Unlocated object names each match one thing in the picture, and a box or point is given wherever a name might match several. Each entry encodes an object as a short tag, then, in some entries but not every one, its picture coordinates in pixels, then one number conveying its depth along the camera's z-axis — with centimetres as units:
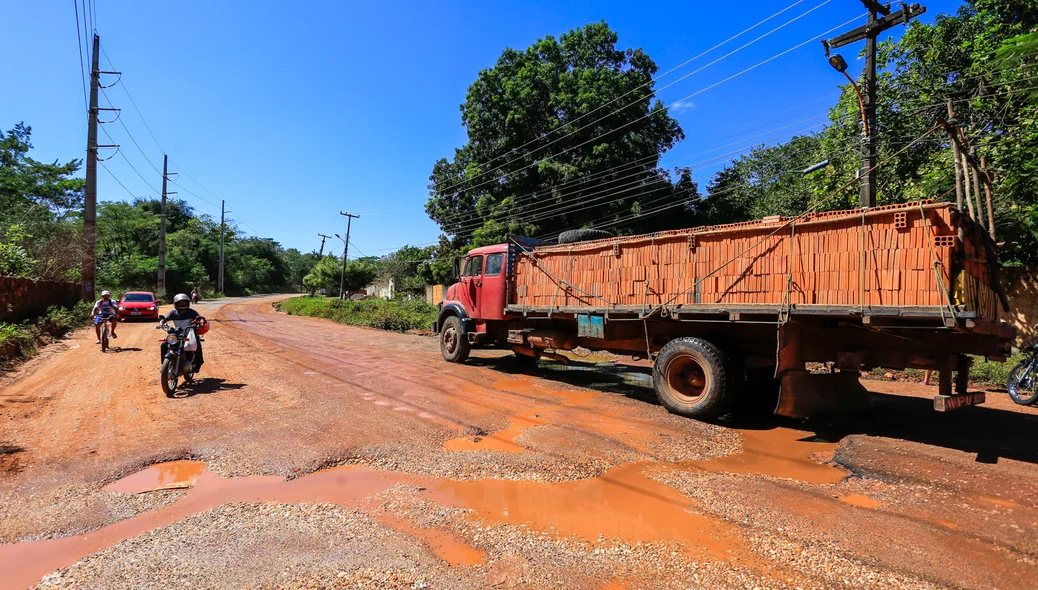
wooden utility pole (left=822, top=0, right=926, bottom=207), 922
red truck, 486
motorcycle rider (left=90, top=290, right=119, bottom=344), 1179
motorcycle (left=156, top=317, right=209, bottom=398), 730
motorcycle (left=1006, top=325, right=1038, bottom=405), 737
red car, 1941
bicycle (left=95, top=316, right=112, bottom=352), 1152
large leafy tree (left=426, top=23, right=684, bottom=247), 2433
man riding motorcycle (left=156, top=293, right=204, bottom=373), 771
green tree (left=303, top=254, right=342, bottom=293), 4709
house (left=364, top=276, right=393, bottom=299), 5028
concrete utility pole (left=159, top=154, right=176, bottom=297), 3409
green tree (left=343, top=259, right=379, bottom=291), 4691
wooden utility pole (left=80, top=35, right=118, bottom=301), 1952
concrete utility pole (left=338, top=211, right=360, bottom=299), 4299
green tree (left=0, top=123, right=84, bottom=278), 1834
